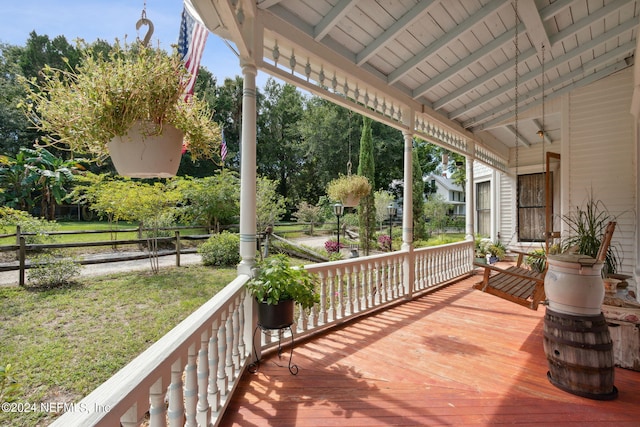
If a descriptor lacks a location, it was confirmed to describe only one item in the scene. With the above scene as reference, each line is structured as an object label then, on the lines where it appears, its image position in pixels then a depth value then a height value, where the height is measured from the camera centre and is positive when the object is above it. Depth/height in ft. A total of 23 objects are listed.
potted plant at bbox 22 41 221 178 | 4.15 +1.50
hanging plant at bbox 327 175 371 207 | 20.27 +1.66
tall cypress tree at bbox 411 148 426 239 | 41.81 +0.86
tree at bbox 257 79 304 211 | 72.64 +19.23
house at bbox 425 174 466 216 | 91.09 +7.70
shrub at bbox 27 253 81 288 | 17.51 -3.19
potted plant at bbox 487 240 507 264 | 25.63 -3.00
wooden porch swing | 8.90 -2.27
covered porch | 5.80 -1.83
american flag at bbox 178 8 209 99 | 8.00 +4.65
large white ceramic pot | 6.67 -1.54
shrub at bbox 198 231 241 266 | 27.04 -3.07
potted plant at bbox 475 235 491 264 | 26.16 -2.78
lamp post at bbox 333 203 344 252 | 22.58 +0.47
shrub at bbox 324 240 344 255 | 32.96 -3.34
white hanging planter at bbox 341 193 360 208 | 20.15 +1.01
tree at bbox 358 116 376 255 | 36.42 +1.59
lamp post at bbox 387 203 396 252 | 29.25 +0.43
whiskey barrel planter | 6.56 -2.97
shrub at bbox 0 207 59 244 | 17.92 -0.54
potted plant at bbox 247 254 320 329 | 7.43 -1.86
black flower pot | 7.43 -2.38
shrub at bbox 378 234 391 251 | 34.81 -2.97
